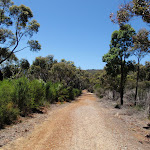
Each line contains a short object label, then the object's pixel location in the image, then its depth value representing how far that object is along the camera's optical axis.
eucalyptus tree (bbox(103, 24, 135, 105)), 15.85
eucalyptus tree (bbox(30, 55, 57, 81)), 32.94
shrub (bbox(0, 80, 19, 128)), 6.75
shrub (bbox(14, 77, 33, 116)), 8.80
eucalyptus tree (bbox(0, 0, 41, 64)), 13.71
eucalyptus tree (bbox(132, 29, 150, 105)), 7.57
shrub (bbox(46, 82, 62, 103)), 16.03
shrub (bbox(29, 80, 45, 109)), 10.95
